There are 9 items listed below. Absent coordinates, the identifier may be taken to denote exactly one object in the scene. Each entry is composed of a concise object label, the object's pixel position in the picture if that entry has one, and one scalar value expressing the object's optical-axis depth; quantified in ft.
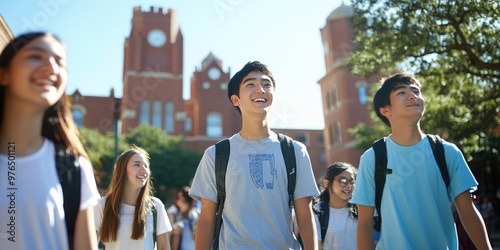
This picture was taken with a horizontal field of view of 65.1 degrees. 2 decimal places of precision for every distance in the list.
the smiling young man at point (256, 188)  7.97
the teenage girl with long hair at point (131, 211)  11.12
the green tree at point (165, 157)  99.45
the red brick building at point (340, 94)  110.93
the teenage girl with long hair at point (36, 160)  4.39
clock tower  120.37
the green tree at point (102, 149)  94.27
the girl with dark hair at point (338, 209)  12.17
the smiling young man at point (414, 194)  7.41
